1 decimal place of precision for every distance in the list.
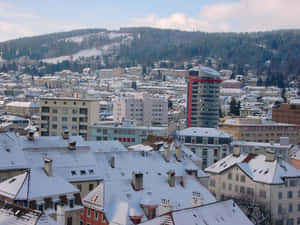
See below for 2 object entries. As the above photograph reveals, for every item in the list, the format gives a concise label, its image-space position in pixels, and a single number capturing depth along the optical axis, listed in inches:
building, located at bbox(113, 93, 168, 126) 6697.8
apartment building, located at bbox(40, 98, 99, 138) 4522.6
